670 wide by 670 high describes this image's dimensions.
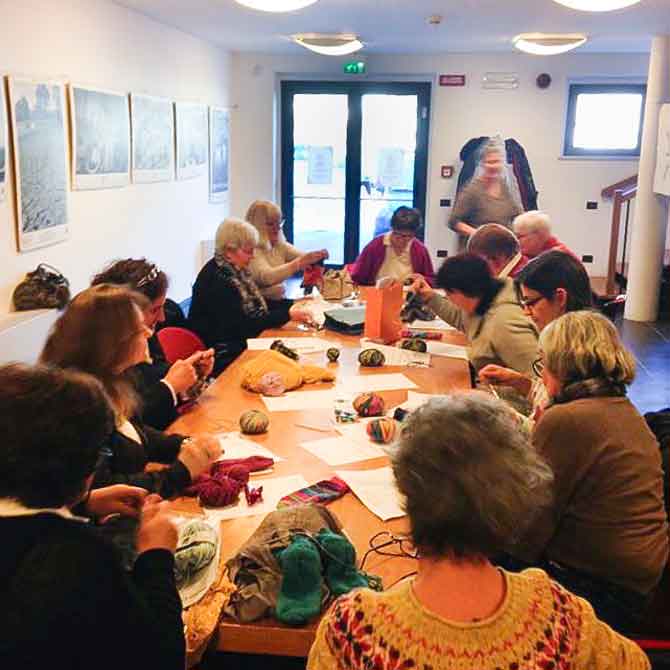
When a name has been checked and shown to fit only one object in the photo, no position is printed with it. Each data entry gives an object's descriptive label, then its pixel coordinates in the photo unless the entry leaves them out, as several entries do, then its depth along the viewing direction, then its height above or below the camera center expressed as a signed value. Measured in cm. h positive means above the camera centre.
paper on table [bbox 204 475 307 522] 191 -84
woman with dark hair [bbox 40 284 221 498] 197 -50
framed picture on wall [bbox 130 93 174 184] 603 +20
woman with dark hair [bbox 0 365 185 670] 109 -56
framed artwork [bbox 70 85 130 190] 500 +15
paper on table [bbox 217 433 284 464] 226 -83
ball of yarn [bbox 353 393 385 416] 261 -79
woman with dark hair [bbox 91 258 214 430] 256 -71
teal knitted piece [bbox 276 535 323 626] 150 -81
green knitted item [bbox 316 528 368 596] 156 -80
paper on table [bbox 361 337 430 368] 337 -82
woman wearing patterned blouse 106 -60
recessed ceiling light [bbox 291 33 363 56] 673 +108
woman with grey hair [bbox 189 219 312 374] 393 -69
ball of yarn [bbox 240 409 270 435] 242 -80
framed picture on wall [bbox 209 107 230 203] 820 +13
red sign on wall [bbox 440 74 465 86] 856 +99
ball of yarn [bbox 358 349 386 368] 327 -79
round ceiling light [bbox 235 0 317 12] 309 +64
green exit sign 855 +109
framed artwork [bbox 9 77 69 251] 427 +0
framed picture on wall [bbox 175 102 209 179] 707 +23
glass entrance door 886 +12
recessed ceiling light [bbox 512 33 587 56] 614 +104
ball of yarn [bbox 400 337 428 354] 353 -79
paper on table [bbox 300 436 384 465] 227 -83
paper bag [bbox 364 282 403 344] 367 -69
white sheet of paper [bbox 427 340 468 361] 356 -83
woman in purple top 487 -56
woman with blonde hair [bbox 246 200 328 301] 466 -56
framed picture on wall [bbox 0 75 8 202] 407 +12
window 852 +59
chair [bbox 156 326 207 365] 325 -76
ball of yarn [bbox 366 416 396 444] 237 -79
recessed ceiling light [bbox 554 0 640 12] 312 +68
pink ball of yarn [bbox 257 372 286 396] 285 -80
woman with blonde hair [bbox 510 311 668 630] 179 -76
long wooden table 150 -84
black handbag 432 -74
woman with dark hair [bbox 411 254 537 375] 309 -58
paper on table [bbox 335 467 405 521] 195 -84
